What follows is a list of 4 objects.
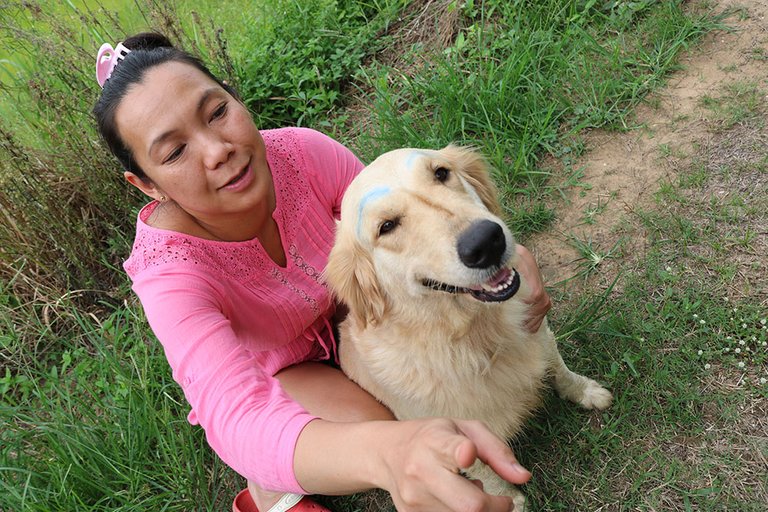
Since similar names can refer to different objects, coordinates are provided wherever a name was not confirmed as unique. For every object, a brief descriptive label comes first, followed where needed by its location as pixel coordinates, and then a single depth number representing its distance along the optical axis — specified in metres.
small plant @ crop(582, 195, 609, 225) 0.82
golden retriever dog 0.49
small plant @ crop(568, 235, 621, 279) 0.78
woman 0.33
